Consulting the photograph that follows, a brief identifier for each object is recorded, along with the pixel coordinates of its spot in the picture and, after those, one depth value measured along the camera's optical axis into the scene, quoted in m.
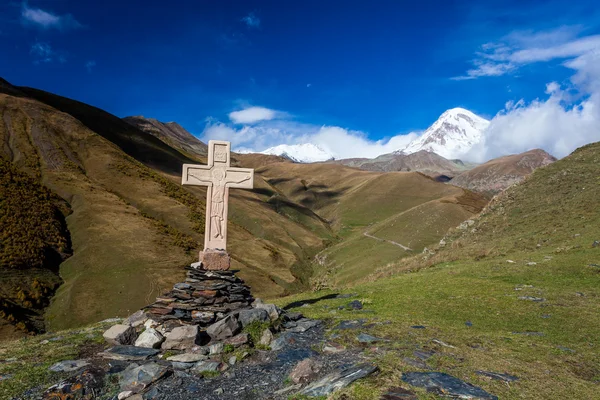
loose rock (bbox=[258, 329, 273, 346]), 11.35
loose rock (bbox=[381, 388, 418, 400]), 6.87
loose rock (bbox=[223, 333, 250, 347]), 11.16
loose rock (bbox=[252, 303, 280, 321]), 13.13
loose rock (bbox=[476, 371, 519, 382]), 7.96
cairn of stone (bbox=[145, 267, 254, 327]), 12.86
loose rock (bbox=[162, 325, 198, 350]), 11.38
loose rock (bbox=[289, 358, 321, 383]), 8.52
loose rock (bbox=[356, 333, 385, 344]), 10.68
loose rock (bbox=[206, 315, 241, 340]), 11.75
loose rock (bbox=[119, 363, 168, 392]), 8.78
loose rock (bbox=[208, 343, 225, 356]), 10.77
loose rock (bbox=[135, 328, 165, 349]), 11.38
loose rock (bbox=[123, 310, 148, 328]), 12.69
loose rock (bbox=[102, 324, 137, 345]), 11.80
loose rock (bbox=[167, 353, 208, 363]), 10.12
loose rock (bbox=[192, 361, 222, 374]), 9.62
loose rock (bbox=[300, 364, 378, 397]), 7.54
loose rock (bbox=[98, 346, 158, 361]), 10.55
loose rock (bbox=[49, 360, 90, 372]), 9.83
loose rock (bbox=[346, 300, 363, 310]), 16.50
